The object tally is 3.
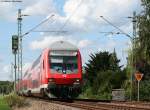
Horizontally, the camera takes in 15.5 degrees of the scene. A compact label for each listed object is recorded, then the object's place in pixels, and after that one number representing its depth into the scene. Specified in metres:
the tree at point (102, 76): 72.68
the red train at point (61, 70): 38.41
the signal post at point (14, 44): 53.19
